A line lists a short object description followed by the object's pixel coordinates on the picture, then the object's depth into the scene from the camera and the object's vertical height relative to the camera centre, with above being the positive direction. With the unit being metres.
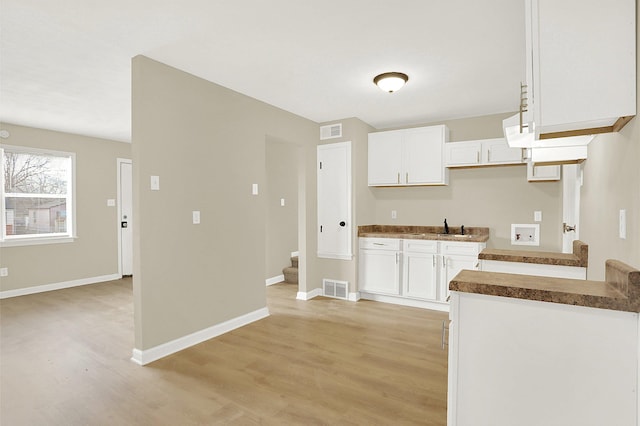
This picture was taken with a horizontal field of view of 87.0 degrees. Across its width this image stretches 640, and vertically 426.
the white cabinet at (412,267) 3.99 -0.75
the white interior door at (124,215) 5.96 -0.11
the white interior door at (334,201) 4.55 +0.10
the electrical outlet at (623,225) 1.34 -0.07
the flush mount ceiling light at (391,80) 3.01 +1.15
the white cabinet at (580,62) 1.16 +0.52
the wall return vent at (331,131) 4.59 +1.06
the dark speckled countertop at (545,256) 2.08 -0.32
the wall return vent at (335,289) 4.59 -1.12
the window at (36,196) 4.72 +0.20
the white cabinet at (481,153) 3.95 +0.65
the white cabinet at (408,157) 4.34 +0.68
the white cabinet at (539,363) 1.13 -0.57
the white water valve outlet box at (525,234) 4.05 -0.33
